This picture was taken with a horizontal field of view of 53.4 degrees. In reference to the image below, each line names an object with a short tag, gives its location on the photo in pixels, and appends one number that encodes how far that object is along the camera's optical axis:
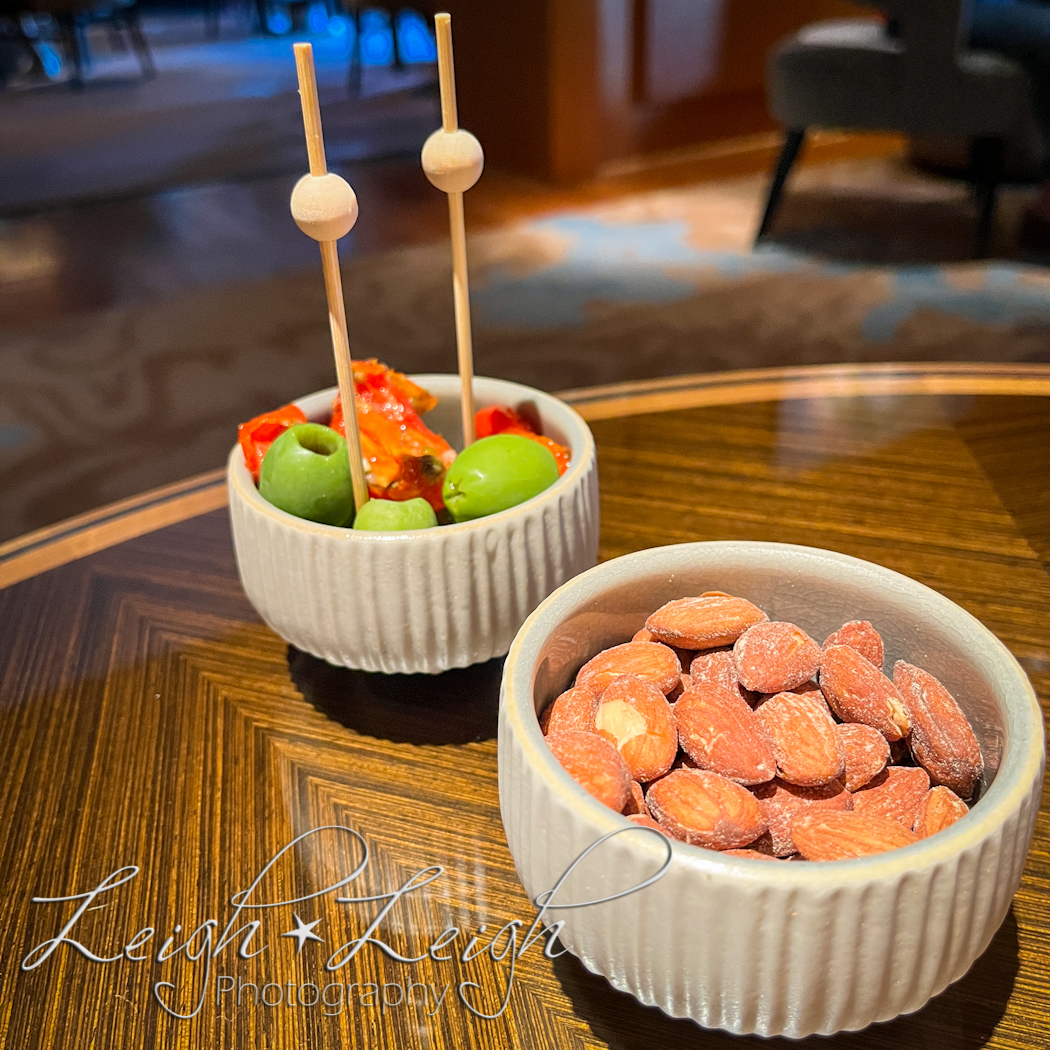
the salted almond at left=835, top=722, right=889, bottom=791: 0.37
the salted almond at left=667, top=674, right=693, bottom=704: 0.42
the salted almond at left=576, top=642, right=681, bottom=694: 0.41
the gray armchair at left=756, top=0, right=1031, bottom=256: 2.04
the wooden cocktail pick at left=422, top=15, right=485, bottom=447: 0.51
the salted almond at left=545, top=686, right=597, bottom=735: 0.39
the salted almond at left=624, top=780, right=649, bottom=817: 0.35
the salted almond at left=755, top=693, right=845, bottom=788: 0.36
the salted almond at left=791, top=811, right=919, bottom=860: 0.33
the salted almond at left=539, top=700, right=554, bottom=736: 0.40
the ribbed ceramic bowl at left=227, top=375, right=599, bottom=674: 0.47
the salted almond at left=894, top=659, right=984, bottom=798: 0.37
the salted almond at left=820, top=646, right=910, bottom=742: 0.39
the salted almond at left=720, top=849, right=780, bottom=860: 0.34
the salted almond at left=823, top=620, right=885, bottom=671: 0.41
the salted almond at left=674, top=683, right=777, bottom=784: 0.36
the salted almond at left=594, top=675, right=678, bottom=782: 0.37
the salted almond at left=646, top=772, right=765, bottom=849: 0.34
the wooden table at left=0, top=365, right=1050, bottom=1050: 0.38
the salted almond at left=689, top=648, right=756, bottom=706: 0.40
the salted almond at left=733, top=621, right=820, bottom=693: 0.39
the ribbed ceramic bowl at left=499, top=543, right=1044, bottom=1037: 0.30
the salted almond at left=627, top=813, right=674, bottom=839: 0.33
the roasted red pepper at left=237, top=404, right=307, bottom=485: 0.54
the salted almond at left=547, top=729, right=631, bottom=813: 0.34
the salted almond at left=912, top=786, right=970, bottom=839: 0.34
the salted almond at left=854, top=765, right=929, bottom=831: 0.36
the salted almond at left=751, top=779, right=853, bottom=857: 0.35
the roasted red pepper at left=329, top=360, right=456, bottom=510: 0.53
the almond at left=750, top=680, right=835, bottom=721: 0.39
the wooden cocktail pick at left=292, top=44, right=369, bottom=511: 0.42
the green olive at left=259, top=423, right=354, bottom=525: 0.50
